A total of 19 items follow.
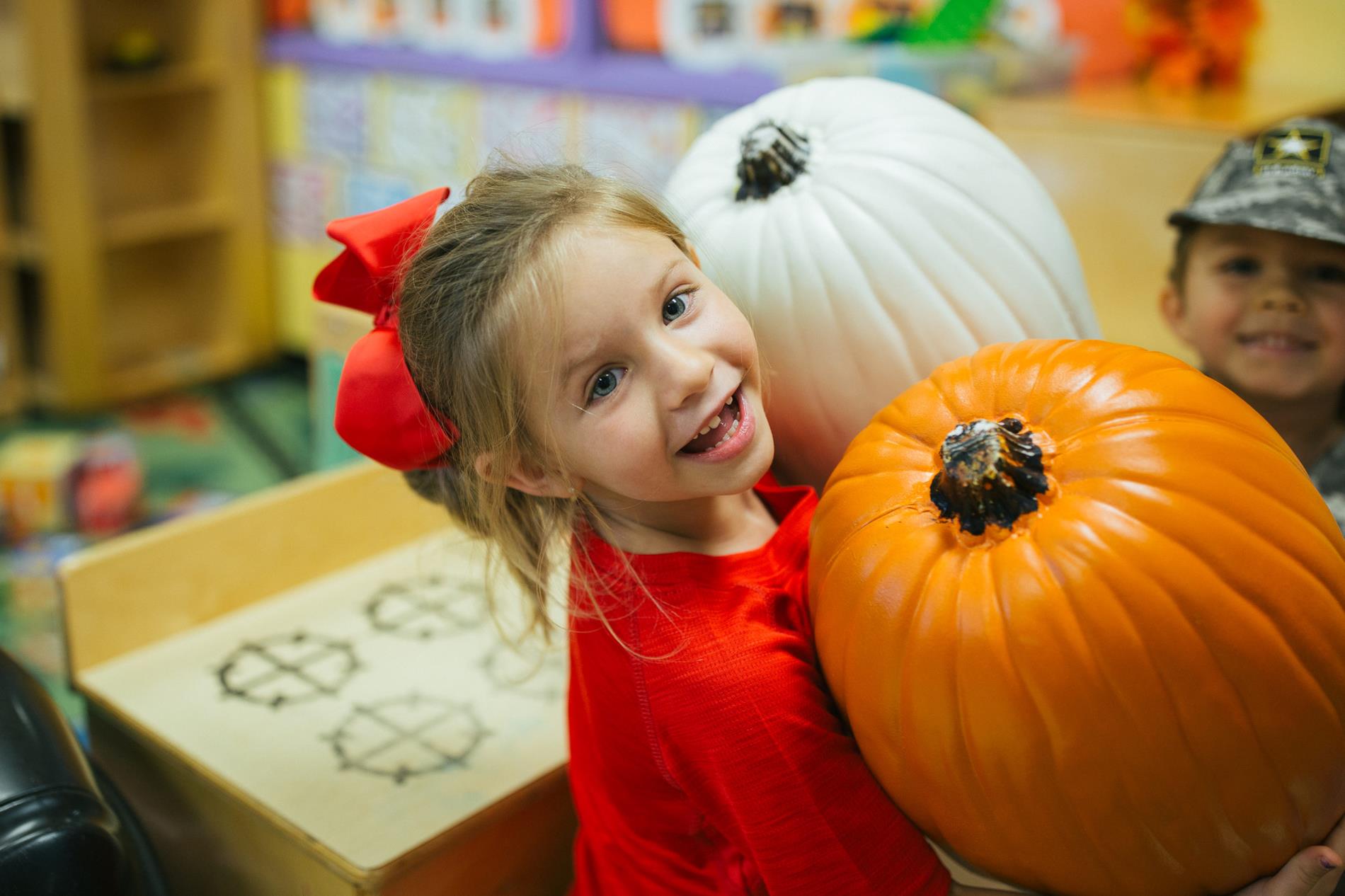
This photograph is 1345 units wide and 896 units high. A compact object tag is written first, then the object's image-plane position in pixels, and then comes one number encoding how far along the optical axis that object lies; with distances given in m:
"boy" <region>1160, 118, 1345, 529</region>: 1.11
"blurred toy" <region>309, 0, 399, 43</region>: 3.62
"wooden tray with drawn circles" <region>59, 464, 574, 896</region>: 1.04
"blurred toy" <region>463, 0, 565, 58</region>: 3.27
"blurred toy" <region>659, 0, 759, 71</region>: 2.91
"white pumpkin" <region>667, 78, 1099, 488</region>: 0.92
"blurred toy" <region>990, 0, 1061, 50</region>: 2.59
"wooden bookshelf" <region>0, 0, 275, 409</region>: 3.45
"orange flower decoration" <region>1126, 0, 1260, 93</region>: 2.41
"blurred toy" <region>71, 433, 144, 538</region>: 2.81
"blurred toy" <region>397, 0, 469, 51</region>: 3.45
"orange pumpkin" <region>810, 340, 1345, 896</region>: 0.66
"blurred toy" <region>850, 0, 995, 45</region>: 2.22
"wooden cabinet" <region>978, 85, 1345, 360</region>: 1.83
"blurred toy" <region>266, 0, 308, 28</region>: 3.92
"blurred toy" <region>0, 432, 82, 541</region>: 2.77
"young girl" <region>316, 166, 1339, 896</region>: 0.79
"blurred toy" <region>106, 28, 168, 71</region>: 3.63
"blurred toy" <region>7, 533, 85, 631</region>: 2.46
